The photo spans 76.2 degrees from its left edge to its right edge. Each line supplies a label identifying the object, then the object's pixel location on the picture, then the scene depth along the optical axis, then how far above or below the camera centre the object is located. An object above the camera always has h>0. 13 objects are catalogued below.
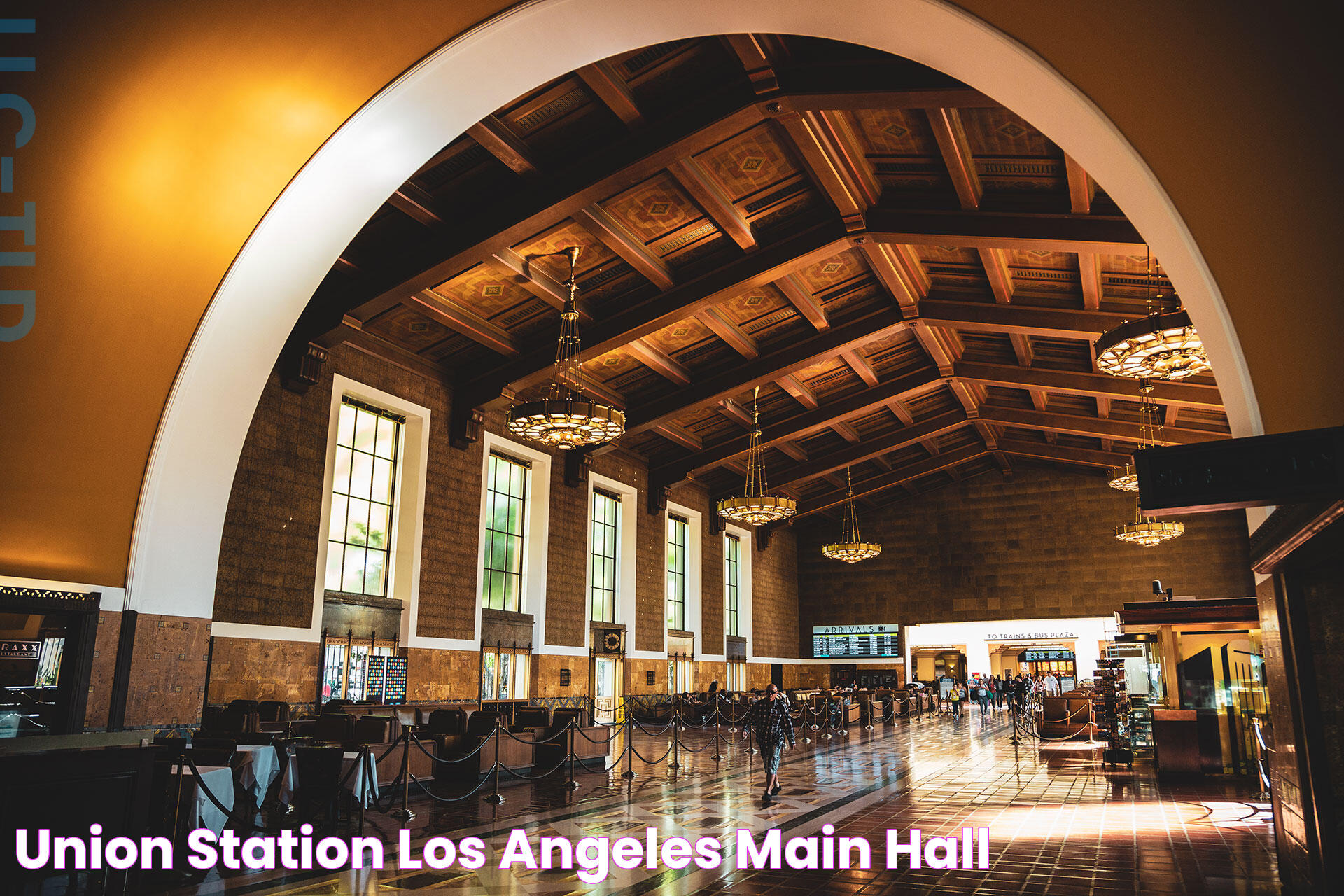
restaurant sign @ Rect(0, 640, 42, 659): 5.50 -0.06
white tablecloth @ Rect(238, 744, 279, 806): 6.32 -0.95
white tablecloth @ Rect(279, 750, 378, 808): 6.68 -1.10
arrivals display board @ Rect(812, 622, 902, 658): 26.19 -0.05
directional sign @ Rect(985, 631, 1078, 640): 25.05 +0.09
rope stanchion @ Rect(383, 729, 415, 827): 7.10 -1.23
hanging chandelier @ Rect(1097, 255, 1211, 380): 9.14 +3.15
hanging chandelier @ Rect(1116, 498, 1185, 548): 19.20 +2.36
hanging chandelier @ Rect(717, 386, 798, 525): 17.19 +2.60
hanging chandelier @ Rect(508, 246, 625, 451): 11.12 +2.84
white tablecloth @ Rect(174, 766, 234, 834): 5.61 -1.03
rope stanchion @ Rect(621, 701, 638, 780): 9.41 -1.23
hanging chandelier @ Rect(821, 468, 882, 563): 22.22 +2.27
